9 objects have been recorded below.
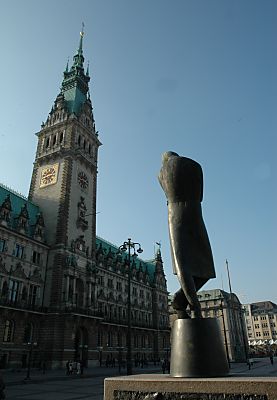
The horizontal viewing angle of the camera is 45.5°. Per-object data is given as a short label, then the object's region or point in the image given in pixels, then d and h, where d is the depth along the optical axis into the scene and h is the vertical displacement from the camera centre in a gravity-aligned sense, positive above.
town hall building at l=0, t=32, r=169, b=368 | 44.34 +12.89
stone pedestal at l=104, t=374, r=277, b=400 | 5.70 -0.68
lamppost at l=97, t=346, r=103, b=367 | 58.08 -0.53
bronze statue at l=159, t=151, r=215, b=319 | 8.43 +2.89
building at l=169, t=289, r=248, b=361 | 99.38 +10.48
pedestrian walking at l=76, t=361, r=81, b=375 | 37.82 -1.93
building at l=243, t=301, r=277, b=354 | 148.88 +10.41
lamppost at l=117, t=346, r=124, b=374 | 62.71 -0.21
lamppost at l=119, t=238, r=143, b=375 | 28.50 +9.52
